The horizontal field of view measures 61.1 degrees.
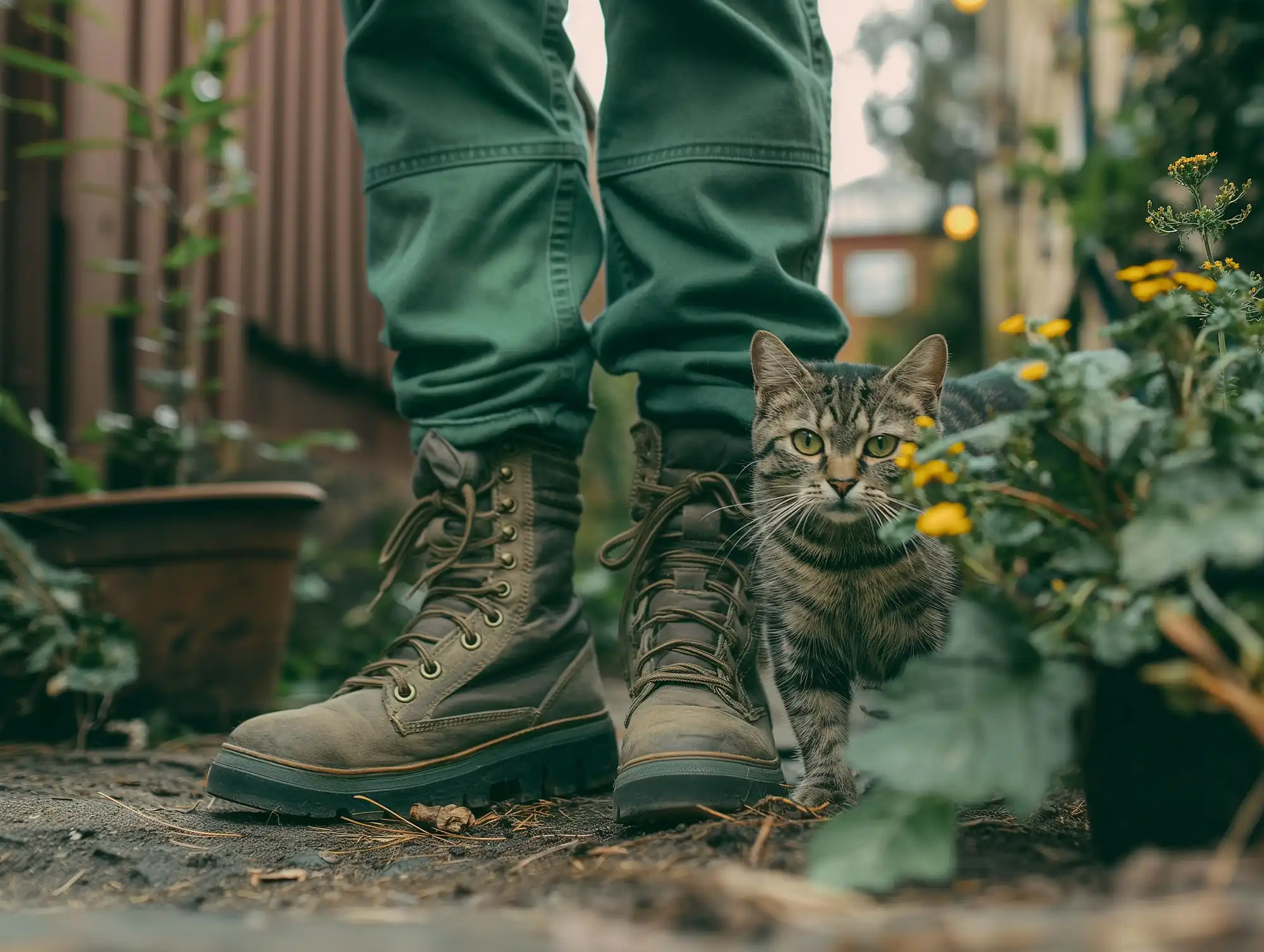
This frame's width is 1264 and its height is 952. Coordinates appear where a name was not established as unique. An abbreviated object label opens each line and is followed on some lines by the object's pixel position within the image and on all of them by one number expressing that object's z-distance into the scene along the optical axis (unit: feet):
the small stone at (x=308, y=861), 3.74
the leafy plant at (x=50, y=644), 6.01
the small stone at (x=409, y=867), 3.58
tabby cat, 4.61
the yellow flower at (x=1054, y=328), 2.86
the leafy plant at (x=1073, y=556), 2.36
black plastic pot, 2.62
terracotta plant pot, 6.63
